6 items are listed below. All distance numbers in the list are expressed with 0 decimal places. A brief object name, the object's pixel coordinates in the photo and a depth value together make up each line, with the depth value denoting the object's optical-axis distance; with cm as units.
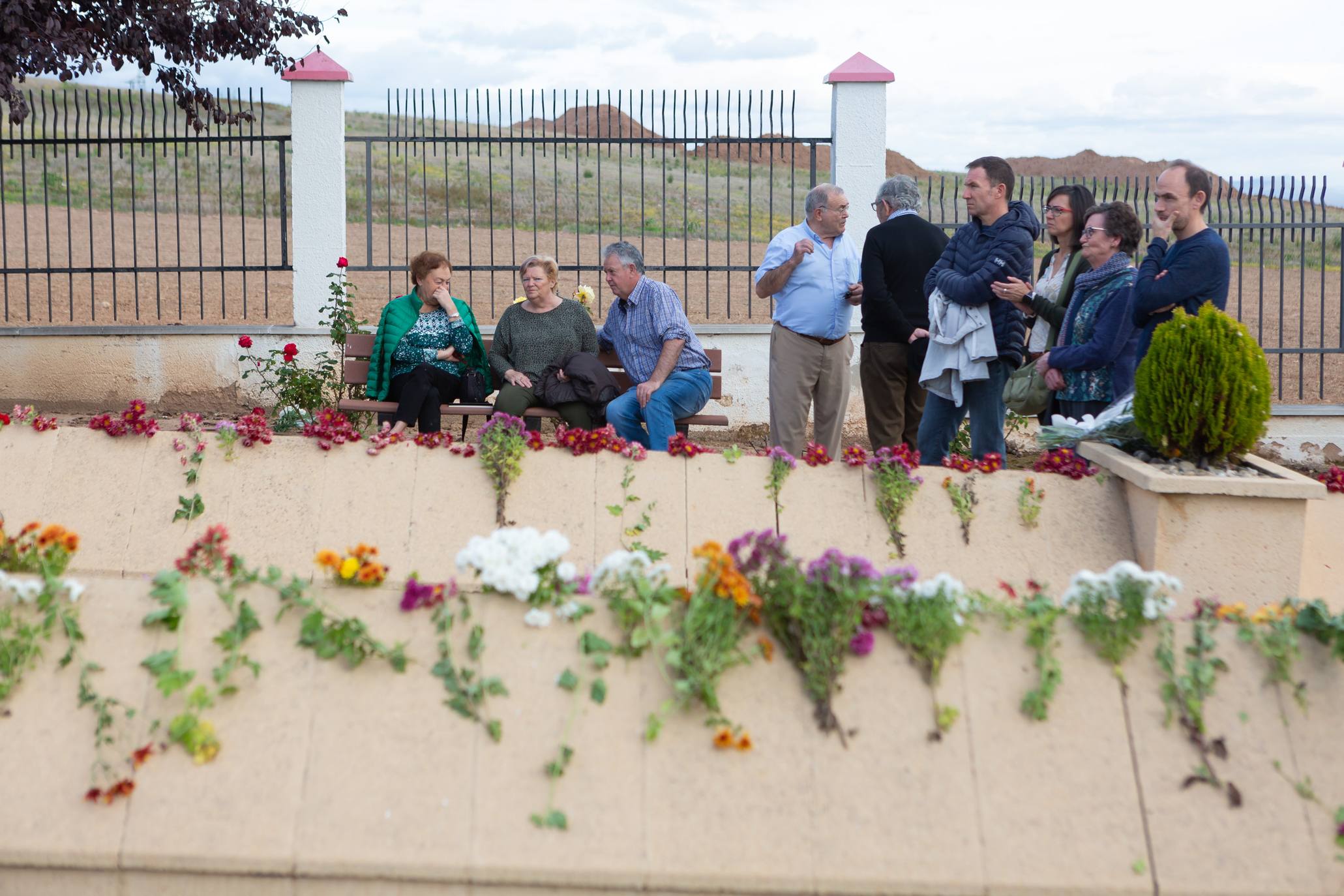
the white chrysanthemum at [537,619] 291
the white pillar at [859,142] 877
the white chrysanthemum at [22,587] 289
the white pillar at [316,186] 878
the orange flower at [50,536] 323
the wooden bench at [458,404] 635
